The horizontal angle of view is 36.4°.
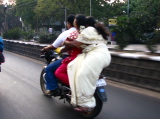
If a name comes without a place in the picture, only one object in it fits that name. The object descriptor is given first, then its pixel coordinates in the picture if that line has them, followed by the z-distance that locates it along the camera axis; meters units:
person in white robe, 3.84
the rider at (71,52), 4.27
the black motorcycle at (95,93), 4.04
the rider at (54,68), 4.77
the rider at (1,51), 6.29
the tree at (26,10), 52.62
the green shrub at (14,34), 27.39
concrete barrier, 6.27
